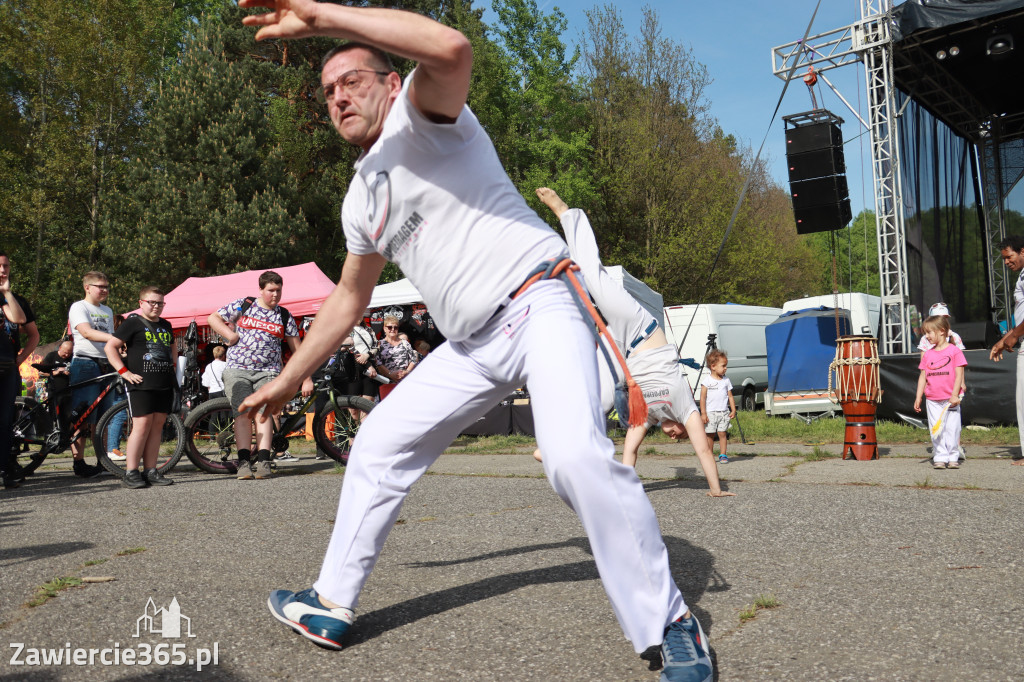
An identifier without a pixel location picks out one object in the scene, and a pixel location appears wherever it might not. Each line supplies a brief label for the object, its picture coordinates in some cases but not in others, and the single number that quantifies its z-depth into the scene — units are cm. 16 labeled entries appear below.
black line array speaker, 1422
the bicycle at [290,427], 848
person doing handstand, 552
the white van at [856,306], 1984
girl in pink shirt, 784
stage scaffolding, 1466
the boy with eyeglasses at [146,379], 743
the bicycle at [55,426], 852
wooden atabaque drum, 848
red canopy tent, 1582
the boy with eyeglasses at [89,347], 858
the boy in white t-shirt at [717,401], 914
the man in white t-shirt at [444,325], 229
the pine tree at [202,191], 2573
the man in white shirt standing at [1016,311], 742
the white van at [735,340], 1905
